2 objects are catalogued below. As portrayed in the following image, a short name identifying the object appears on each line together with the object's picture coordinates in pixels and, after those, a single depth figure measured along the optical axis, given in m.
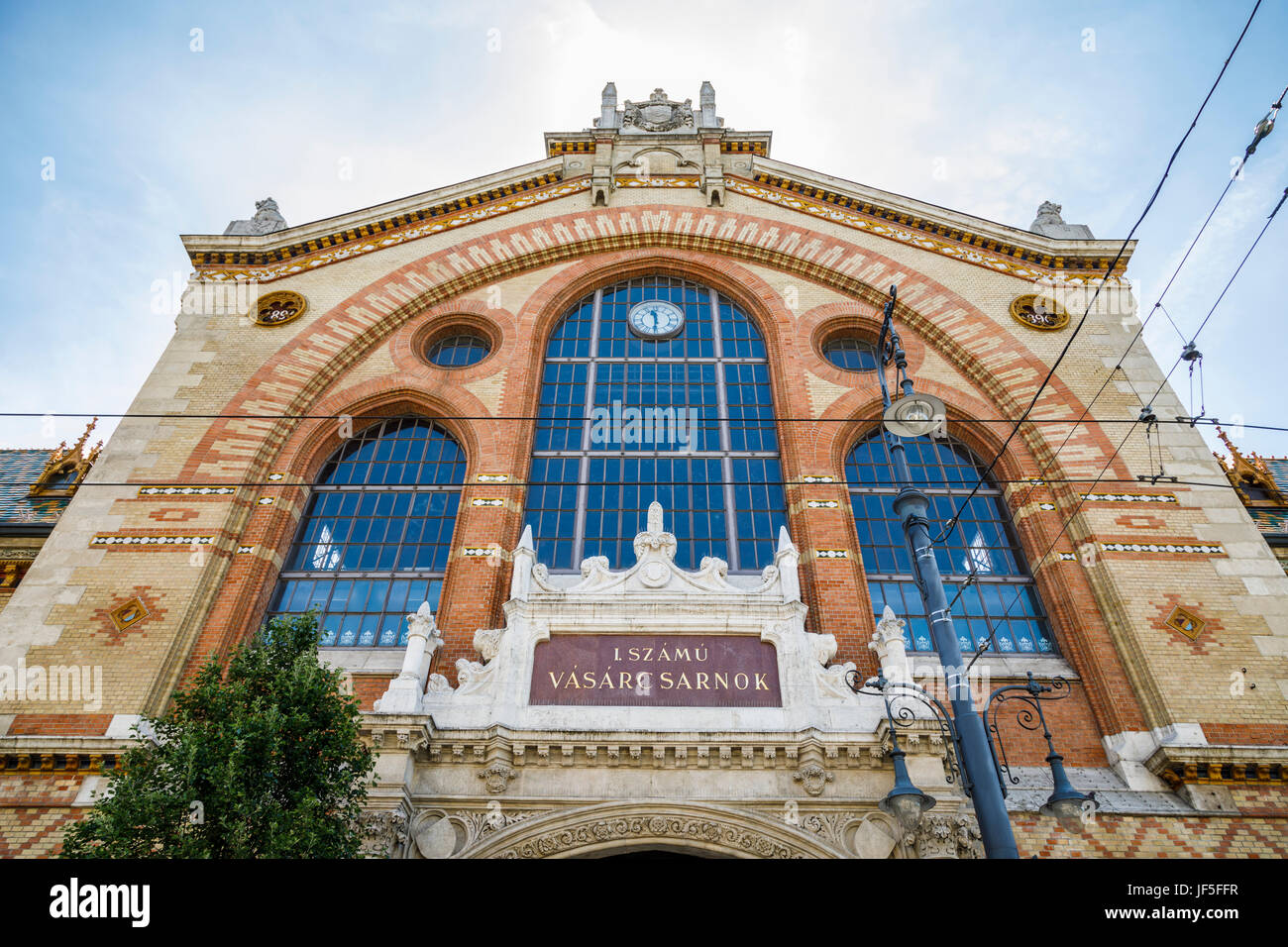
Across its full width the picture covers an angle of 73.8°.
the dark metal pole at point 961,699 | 8.00
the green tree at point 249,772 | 8.16
